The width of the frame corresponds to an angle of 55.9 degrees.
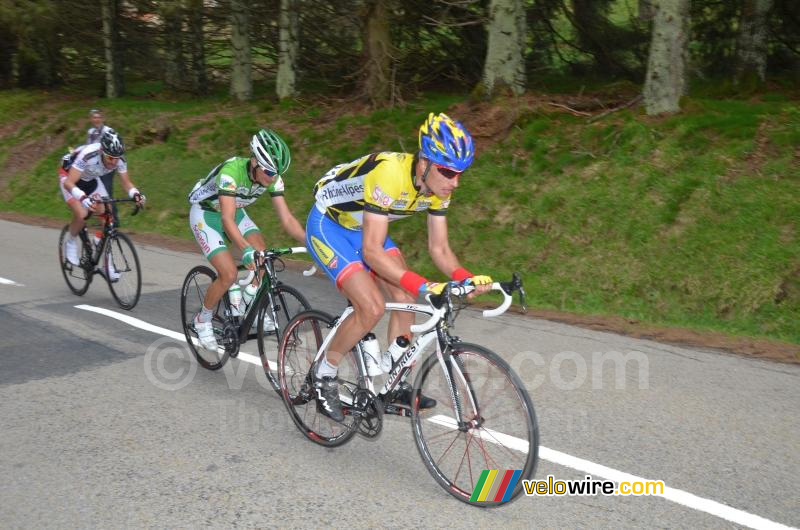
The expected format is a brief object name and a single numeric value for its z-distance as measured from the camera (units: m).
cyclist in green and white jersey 5.83
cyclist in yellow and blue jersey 4.18
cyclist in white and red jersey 8.85
